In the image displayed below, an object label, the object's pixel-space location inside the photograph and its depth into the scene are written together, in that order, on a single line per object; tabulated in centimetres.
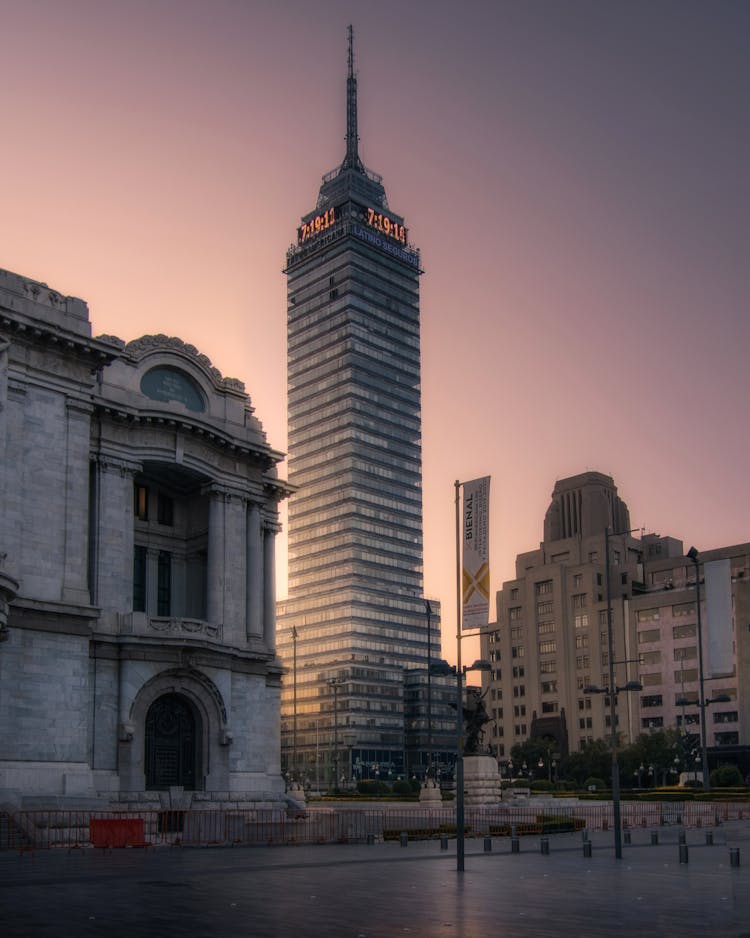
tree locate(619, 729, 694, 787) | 12194
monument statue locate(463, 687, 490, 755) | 6047
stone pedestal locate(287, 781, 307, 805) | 7131
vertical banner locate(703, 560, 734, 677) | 4934
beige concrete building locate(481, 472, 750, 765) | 14894
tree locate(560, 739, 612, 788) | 12862
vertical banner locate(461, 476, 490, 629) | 3375
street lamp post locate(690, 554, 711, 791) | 7346
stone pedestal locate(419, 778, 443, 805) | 6725
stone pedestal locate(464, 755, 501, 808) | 6031
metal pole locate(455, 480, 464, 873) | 3042
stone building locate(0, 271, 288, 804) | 4631
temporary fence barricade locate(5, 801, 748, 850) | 4034
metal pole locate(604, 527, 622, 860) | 3491
